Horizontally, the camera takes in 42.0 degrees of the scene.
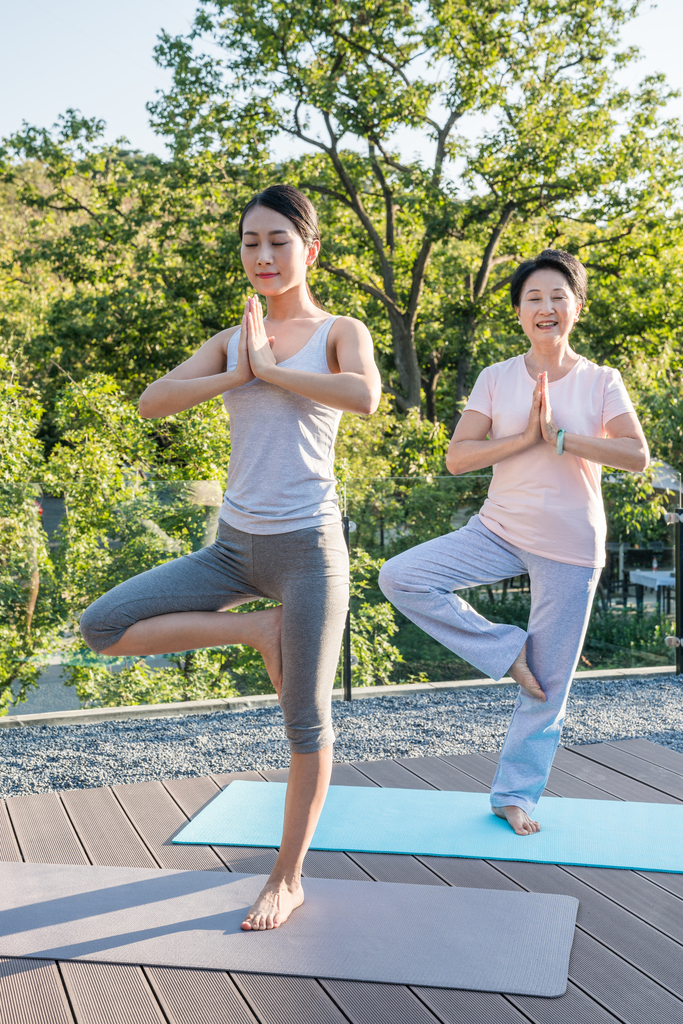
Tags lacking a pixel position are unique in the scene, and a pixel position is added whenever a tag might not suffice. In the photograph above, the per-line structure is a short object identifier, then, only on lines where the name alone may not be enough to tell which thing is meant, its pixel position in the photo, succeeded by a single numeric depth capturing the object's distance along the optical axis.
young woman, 1.93
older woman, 2.42
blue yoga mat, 2.33
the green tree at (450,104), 11.35
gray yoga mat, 1.76
